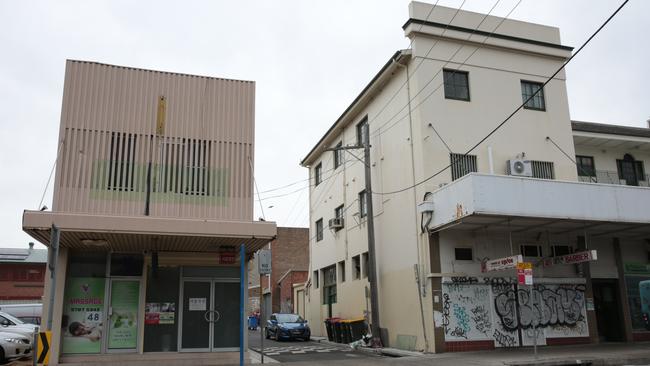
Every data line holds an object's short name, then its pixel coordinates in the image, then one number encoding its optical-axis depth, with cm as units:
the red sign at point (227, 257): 1595
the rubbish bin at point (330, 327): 2606
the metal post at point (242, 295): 1253
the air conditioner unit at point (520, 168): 2055
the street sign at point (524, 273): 1530
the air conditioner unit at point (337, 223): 2836
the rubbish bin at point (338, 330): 2498
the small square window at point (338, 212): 2903
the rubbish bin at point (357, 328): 2347
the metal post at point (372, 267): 2156
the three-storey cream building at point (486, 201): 1859
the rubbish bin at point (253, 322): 4262
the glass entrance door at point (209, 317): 1552
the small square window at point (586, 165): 2431
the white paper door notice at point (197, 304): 1567
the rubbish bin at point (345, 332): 2413
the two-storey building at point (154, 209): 1456
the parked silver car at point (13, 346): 1520
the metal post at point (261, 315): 1430
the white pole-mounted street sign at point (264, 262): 1463
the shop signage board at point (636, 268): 2227
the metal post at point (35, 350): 1000
